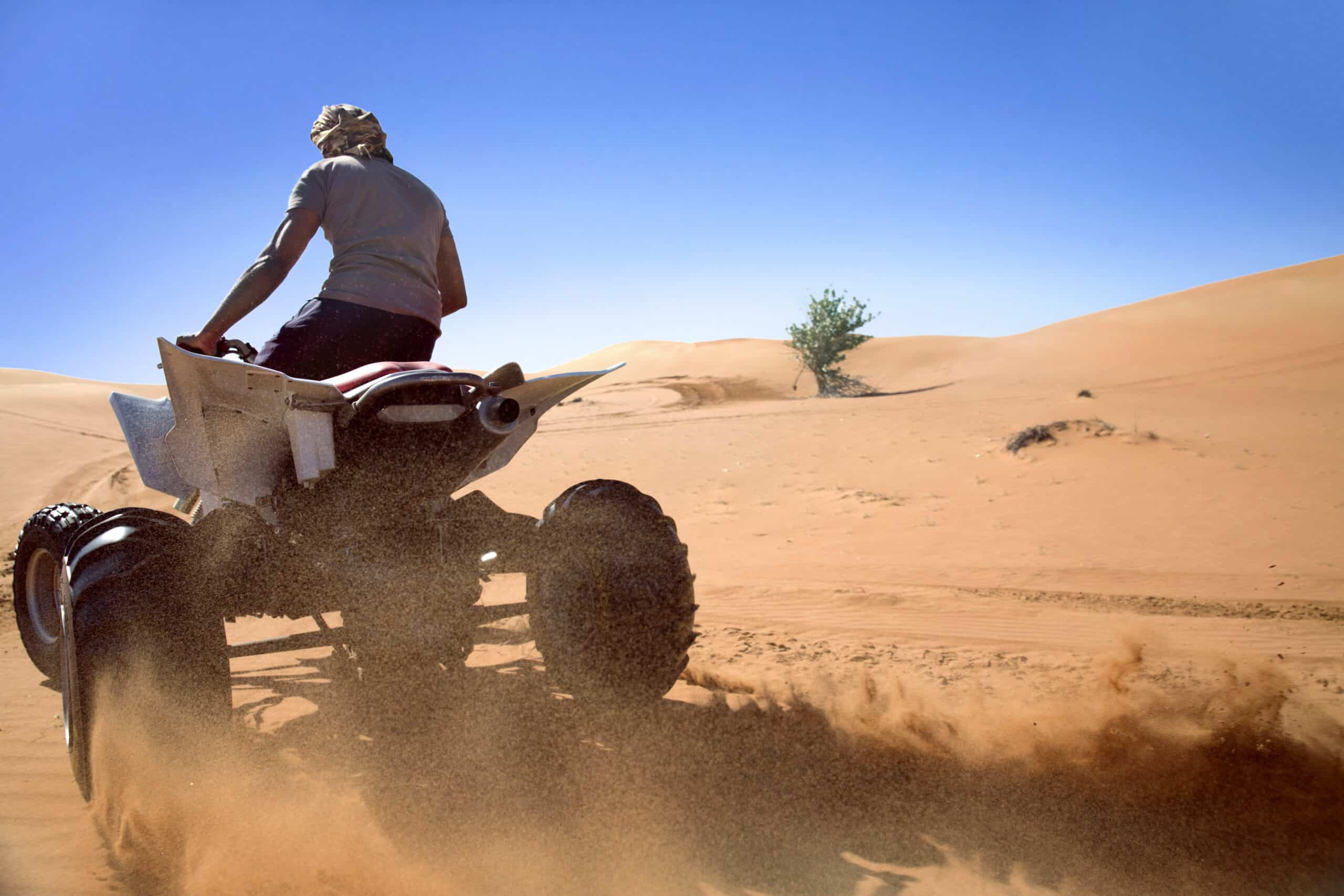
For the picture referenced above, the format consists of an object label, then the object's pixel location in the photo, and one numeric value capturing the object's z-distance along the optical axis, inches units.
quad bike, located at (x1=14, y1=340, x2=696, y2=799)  93.4
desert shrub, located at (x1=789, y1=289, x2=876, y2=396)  1109.1
